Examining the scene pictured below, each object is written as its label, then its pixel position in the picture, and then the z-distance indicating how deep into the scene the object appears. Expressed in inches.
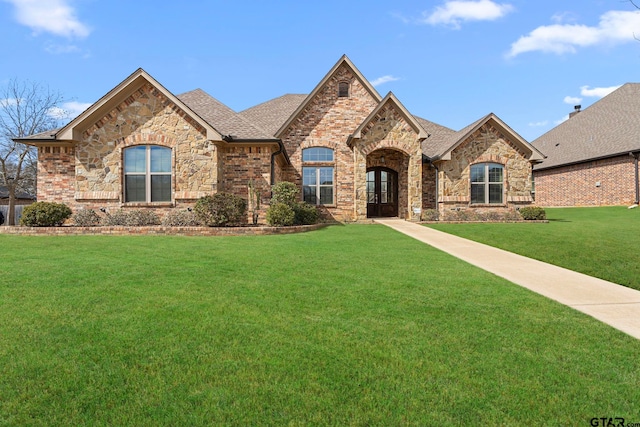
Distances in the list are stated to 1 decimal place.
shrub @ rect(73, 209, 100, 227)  569.6
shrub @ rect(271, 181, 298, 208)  636.7
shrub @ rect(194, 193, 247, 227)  537.0
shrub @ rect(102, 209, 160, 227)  560.7
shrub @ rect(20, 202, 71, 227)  533.0
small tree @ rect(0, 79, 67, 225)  1126.4
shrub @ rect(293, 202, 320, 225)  626.8
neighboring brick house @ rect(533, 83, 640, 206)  1008.9
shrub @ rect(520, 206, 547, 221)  743.1
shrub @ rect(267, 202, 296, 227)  561.0
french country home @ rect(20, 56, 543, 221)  603.5
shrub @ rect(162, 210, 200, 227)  553.3
